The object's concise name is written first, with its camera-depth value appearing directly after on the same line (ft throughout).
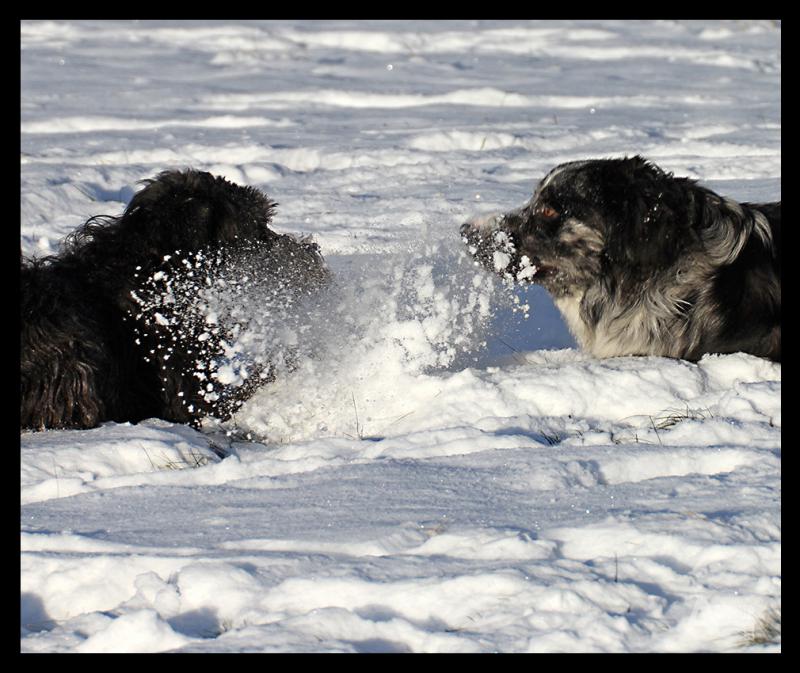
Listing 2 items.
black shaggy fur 32.35
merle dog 34.60
